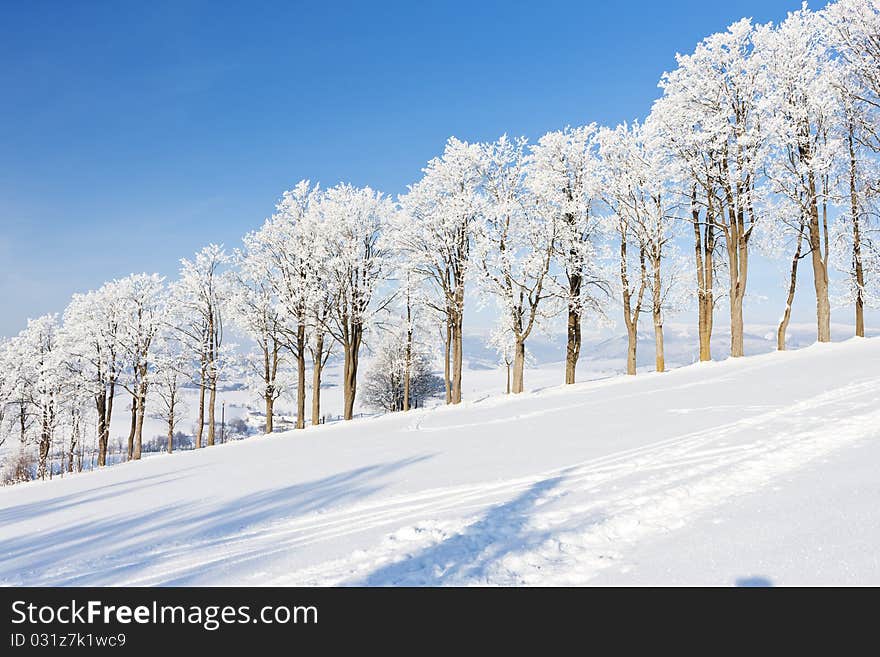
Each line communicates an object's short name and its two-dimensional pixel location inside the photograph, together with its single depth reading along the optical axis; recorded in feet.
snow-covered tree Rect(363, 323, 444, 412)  150.61
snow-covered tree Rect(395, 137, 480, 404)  87.35
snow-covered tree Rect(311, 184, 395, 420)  87.56
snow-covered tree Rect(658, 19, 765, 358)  70.85
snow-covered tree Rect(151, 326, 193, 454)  100.99
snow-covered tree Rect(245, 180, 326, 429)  86.63
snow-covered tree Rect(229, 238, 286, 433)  90.99
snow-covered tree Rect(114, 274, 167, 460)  100.78
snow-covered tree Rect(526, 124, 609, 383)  82.64
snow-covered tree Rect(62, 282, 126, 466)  101.55
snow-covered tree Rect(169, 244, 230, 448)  98.32
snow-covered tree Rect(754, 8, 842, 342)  68.64
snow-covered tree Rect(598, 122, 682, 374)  80.53
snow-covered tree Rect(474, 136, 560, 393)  81.41
